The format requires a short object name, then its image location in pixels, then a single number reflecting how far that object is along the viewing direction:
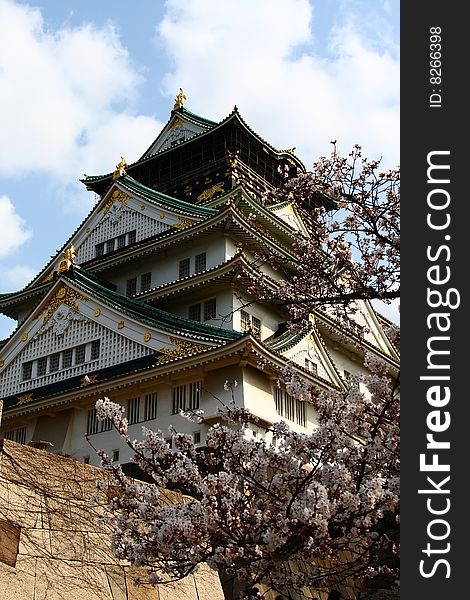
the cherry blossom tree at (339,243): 10.50
